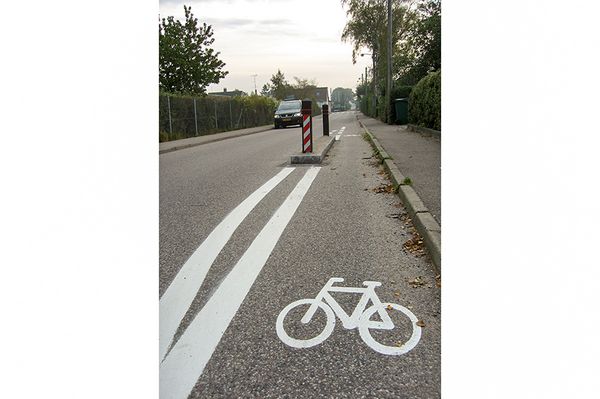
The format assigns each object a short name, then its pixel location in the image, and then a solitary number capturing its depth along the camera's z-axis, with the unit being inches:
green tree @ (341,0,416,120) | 1513.0
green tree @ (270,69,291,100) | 3398.1
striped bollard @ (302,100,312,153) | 422.0
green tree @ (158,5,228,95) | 1061.1
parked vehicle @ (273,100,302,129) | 1252.5
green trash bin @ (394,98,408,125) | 994.8
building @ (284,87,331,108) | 3617.1
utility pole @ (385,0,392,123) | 945.9
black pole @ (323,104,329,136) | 676.7
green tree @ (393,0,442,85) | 1011.3
